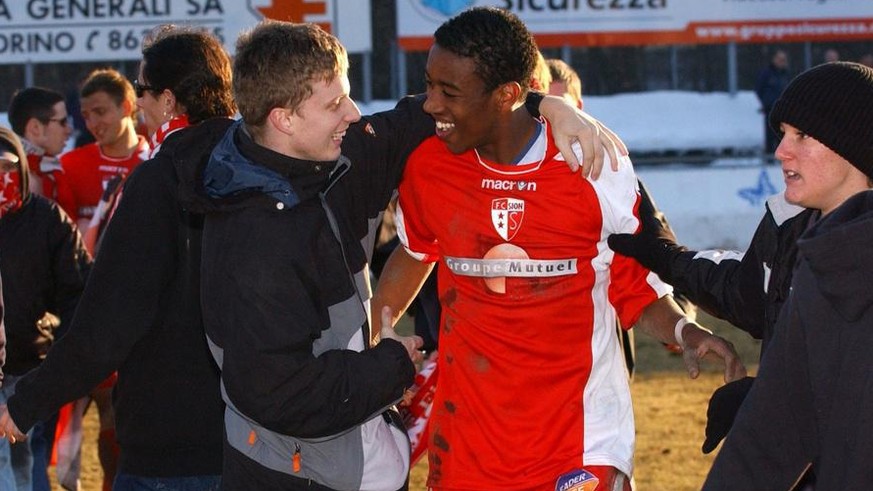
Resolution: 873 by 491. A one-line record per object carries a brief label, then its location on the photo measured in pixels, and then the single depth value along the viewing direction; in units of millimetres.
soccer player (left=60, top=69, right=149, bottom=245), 7801
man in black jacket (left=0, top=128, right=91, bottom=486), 5621
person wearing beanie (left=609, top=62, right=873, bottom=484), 3025
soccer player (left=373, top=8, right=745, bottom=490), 3891
